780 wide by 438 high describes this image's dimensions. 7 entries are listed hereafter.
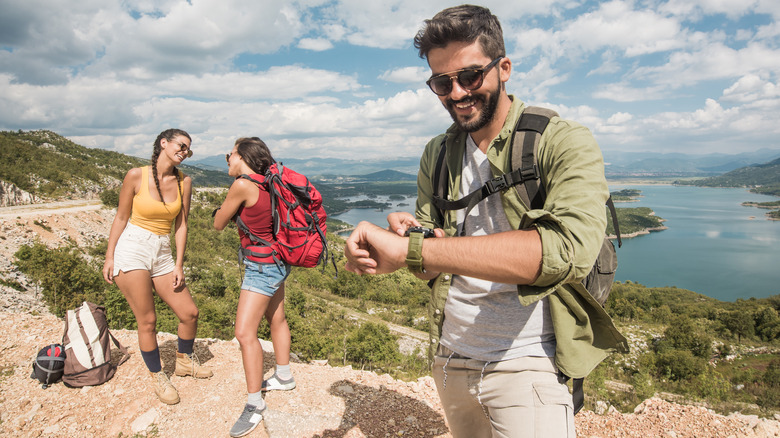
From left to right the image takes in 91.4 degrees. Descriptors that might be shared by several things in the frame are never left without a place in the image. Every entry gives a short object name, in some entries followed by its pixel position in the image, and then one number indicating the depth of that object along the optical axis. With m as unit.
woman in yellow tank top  3.43
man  0.99
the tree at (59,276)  11.27
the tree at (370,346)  16.03
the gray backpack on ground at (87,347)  3.97
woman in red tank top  3.25
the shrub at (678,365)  23.11
